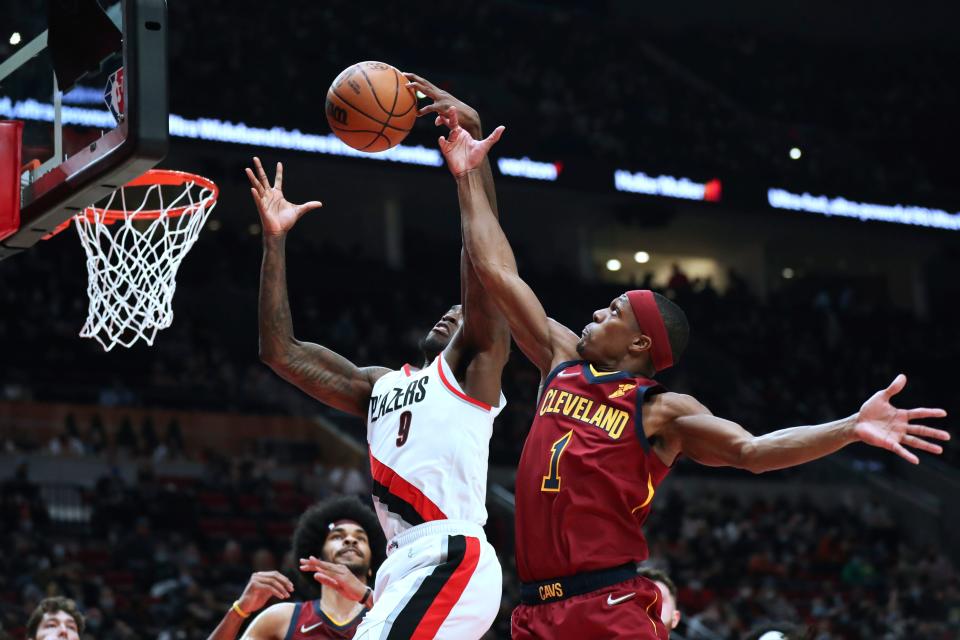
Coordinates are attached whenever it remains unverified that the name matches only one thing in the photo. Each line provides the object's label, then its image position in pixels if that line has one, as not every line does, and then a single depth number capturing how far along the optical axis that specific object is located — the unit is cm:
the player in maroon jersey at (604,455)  799
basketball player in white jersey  872
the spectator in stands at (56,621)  1142
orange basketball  1003
